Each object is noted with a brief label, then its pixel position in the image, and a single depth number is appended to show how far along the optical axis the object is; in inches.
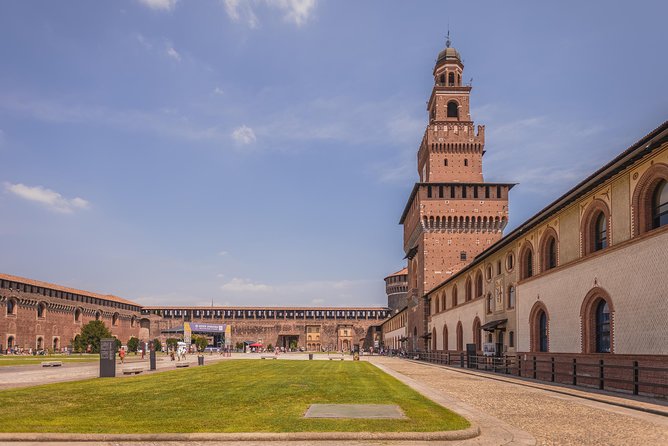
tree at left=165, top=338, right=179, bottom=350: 3966.5
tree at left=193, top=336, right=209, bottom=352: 3939.5
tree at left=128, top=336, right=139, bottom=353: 3198.3
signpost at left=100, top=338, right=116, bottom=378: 971.9
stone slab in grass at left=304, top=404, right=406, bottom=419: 461.1
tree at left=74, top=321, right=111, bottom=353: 3115.2
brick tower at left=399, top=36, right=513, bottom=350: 2598.4
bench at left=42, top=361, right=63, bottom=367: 1357.0
